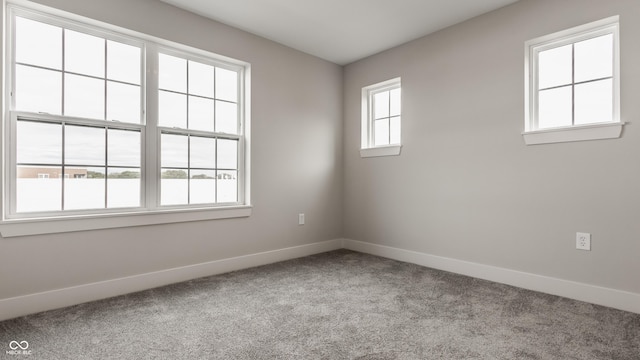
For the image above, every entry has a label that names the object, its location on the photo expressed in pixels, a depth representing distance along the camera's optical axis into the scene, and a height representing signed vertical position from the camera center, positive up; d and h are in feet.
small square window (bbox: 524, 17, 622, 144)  7.70 +2.45
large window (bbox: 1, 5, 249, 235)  7.36 +1.42
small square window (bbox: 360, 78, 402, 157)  12.44 +2.46
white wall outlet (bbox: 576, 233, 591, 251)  7.88 -1.50
